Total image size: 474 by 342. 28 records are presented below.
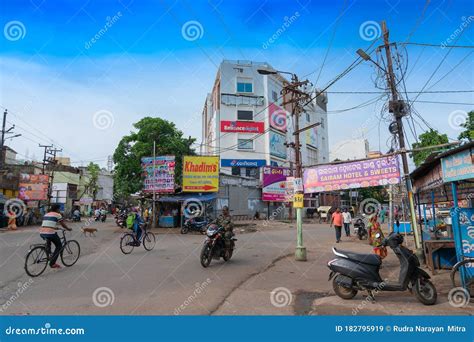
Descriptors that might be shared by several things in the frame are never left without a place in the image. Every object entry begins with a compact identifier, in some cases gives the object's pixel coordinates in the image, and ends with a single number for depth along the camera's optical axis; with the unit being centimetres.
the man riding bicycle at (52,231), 836
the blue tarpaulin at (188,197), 2464
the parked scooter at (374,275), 579
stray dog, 1527
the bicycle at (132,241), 1179
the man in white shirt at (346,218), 1791
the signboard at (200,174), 2497
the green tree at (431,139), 2614
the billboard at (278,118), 4561
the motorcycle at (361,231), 1750
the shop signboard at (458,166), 568
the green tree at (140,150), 3194
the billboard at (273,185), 3516
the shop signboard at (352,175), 958
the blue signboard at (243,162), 4253
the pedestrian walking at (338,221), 1556
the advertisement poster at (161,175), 2495
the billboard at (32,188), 3111
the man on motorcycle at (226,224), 991
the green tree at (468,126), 2309
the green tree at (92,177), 5482
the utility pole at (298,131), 1065
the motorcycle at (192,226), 2145
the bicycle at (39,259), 792
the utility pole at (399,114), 1059
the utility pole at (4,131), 2778
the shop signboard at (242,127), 4322
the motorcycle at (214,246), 914
